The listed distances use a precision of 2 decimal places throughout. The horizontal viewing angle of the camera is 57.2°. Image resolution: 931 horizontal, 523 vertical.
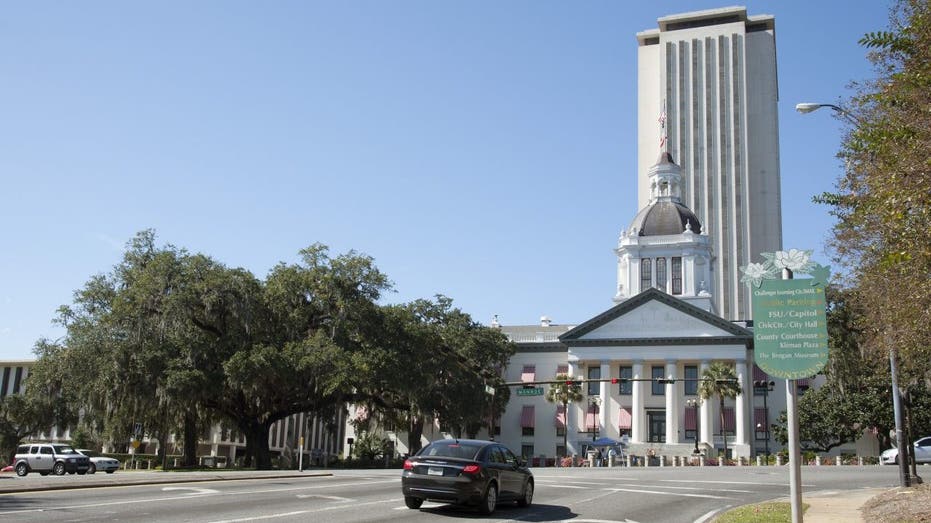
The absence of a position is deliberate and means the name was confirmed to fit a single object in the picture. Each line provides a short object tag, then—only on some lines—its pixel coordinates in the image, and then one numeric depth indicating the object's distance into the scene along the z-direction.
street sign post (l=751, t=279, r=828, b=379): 12.79
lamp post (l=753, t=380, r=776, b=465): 62.92
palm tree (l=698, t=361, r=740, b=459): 67.12
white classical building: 75.88
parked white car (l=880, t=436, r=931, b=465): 48.28
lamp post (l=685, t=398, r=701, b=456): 70.44
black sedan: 16.27
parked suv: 38.97
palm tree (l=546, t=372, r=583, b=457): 71.64
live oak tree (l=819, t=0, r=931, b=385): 13.55
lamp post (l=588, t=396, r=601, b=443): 72.69
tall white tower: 120.62
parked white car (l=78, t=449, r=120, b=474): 43.25
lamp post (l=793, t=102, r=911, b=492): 24.57
